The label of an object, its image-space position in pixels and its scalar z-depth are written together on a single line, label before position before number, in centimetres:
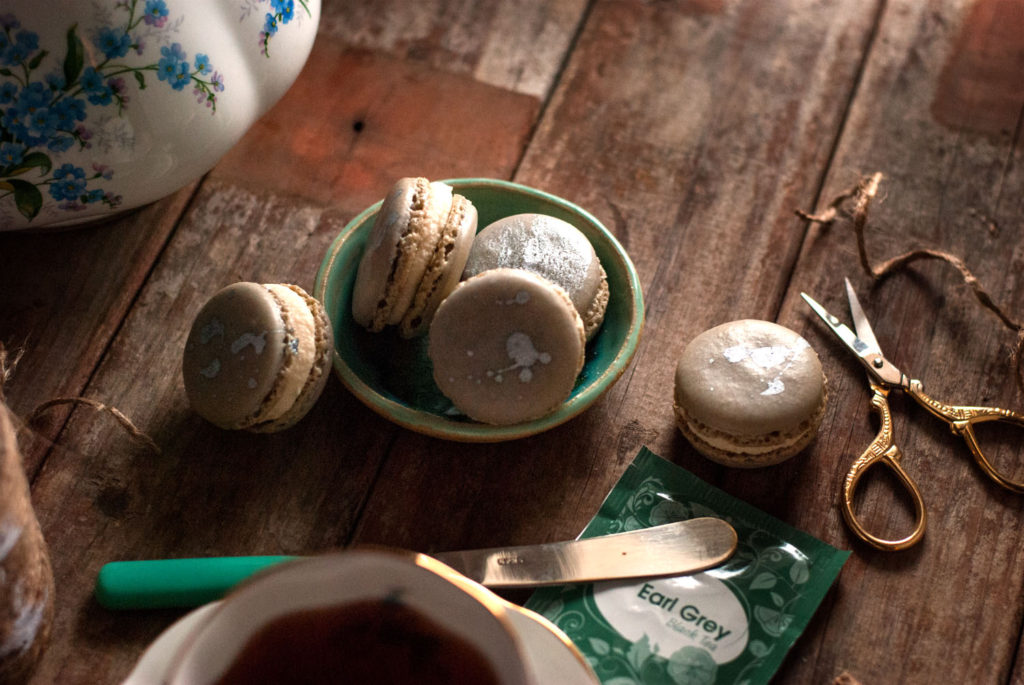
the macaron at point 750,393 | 60
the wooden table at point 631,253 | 61
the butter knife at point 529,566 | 59
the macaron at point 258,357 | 60
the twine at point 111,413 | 62
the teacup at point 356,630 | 49
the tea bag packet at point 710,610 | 58
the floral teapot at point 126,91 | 58
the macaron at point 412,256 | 61
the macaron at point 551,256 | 62
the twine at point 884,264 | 65
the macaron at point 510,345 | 60
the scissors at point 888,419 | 61
